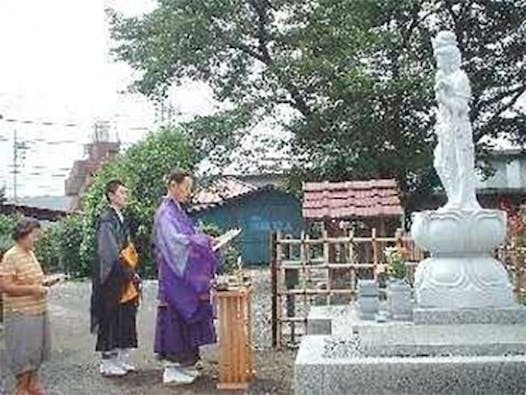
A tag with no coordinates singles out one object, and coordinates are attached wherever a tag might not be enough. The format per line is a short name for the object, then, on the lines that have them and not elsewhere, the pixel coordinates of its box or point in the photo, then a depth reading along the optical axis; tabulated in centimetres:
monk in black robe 809
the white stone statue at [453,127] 725
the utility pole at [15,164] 3925
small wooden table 769
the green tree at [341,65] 1689
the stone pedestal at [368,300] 716
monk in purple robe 777
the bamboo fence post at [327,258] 991
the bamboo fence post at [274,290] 998
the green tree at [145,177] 1897
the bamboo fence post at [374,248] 997
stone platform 556
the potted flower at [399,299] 693
